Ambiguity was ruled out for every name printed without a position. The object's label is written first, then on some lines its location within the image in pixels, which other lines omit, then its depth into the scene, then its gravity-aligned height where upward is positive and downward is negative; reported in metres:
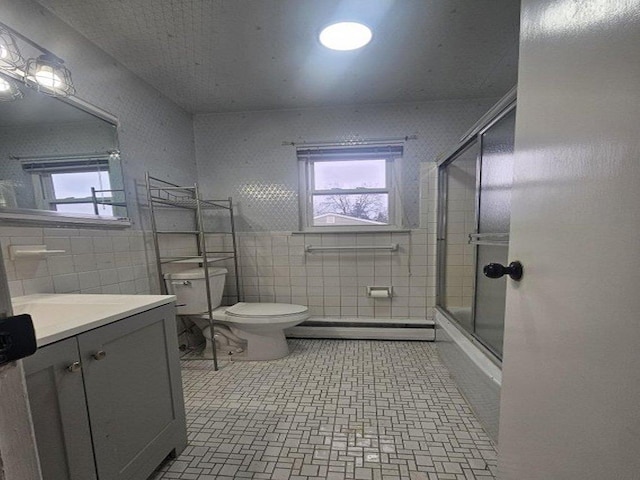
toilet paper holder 2.26 -0.63
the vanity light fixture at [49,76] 1.15 +0.71
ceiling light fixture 1.37 +0.99
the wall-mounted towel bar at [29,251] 1.07 -0.08
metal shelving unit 1.79 +0.05
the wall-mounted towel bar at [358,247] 2.28 -0.25
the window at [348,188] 2.33 +0.28
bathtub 1.18 -0.83
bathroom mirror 1.10 +0.33
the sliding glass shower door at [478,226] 1.46 -0.09
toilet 1.88 -0.68
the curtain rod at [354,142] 2.24 +0.66
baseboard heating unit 2.26 -0.96
